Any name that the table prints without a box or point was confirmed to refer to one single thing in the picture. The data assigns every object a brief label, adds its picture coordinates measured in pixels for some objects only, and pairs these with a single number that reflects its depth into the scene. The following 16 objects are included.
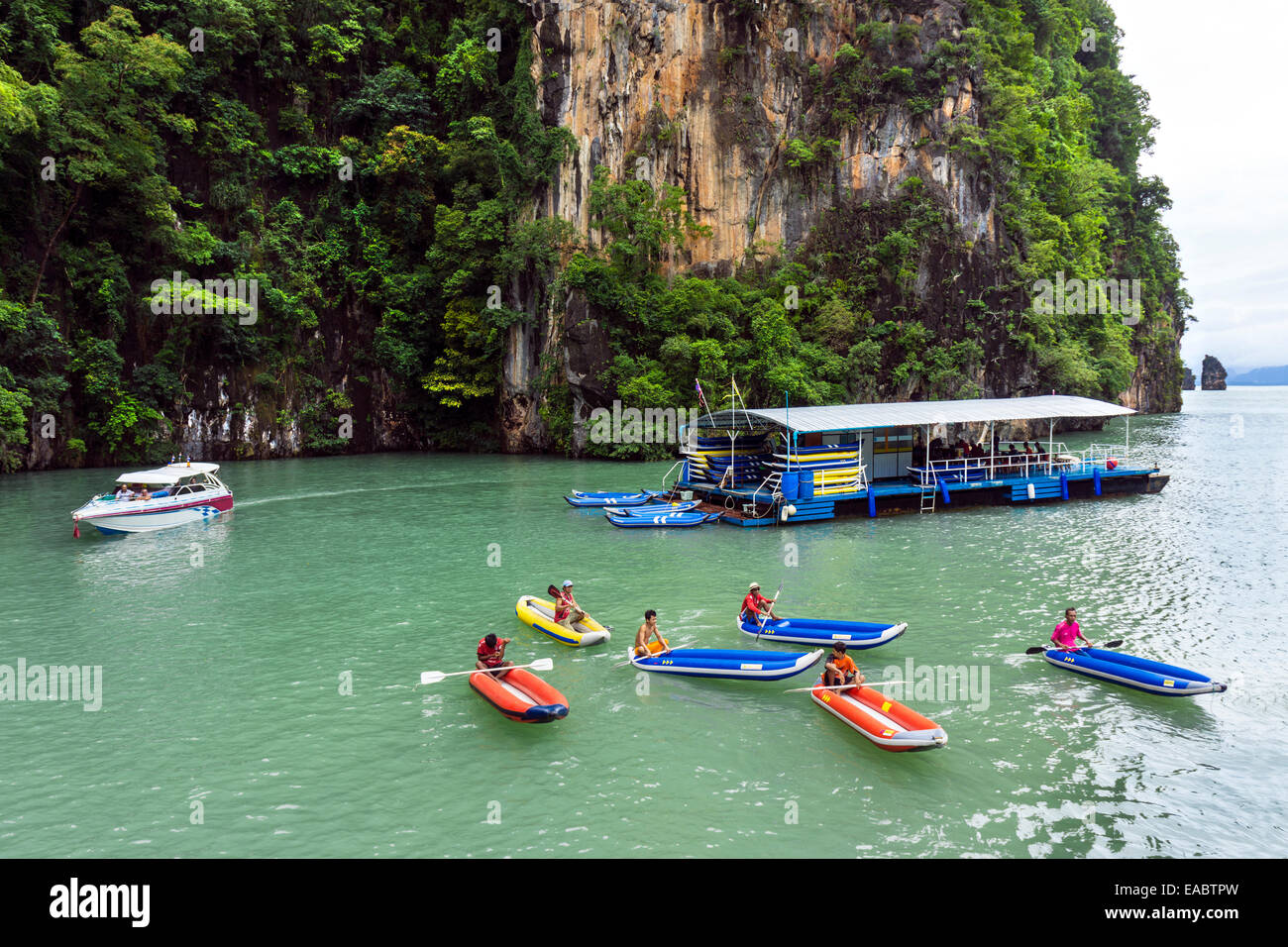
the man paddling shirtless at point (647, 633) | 13.73
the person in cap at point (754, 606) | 15.24
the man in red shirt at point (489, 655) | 12.83
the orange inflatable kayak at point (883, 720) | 10.18
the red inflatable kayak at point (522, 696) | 11.41
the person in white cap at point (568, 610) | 15.26
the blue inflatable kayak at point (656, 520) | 26.58
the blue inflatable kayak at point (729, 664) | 12.79
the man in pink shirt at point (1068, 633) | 13.62
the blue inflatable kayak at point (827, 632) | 14.05
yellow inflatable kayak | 14.98
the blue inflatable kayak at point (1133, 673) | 11.99
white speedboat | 25.58
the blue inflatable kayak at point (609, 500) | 29.78
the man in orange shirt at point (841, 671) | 12.01
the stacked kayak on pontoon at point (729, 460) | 29.94
